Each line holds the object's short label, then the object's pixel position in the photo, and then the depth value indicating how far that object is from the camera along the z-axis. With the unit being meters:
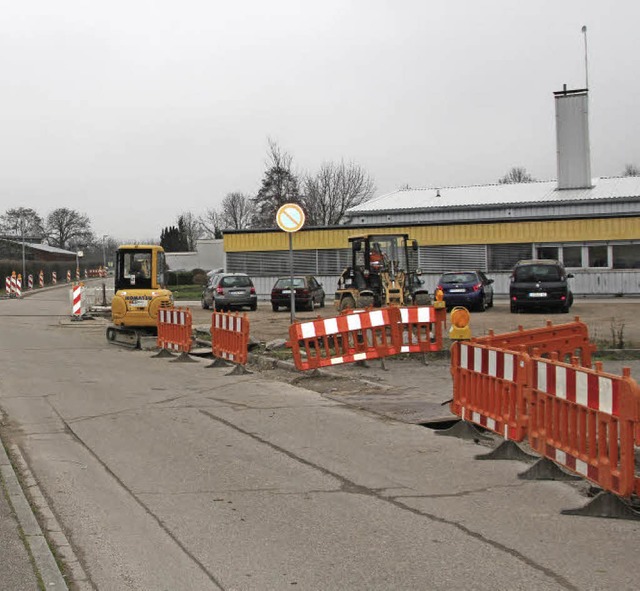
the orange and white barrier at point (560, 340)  10.29
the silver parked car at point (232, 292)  33.69
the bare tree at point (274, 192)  68.75
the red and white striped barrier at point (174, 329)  17.36
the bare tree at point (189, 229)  108.93
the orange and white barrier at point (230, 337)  14.84
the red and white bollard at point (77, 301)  30.14
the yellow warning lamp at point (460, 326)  12.42
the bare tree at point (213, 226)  104.15
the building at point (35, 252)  75.39
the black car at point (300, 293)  32.25
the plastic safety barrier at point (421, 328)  14.55
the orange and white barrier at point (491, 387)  7.53
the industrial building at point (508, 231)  36.66
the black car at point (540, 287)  26.75
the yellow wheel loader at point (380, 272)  24.22
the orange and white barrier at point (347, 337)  13.60
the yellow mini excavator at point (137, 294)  20.45
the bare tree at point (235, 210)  101.06
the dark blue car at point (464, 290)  28.50
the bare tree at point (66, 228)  112.25
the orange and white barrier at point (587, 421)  5.66
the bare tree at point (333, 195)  73.94
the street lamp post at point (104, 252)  99.22
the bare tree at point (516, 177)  97.50
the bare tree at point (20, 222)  106.88
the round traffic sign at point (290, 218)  15.72
